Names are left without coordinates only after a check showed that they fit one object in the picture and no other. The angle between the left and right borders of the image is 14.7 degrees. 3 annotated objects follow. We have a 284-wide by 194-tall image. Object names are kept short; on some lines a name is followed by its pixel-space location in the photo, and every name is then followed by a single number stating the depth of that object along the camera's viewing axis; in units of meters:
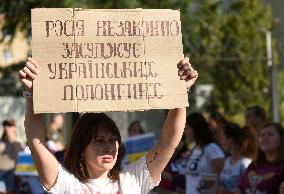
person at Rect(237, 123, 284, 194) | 8.44
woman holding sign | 5.52
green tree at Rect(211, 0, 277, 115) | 22.36
